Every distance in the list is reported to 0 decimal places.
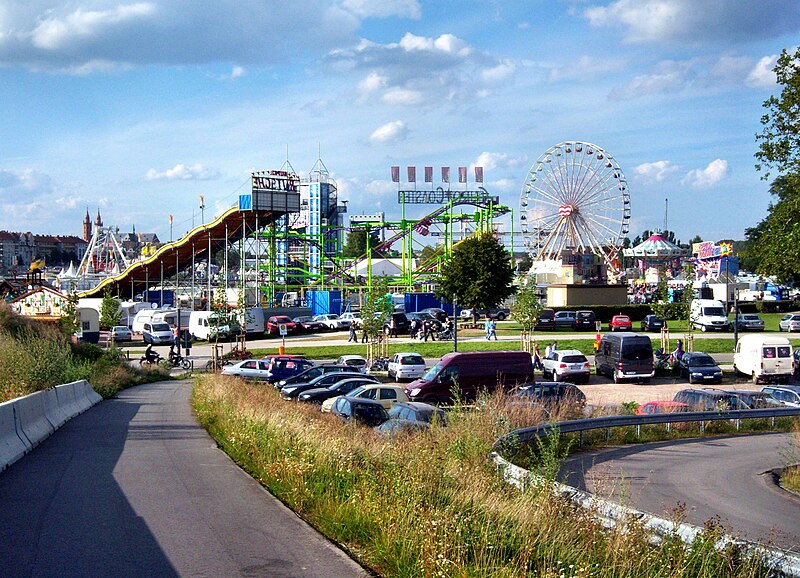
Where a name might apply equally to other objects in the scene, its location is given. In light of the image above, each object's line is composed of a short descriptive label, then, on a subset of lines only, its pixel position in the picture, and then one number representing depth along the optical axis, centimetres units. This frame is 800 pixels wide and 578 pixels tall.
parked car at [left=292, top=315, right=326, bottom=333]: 6919
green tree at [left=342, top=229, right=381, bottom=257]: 15088
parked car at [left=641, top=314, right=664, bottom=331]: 6234
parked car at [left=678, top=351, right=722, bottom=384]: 3600
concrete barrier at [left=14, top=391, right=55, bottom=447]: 1631
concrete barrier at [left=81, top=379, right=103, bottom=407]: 2642
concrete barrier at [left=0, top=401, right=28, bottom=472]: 1403
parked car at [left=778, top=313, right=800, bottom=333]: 6084
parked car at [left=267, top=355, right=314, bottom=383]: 3491
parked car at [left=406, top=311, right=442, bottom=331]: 6297
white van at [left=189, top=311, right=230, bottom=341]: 6035
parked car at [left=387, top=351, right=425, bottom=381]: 3738
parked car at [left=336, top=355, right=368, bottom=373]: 3959
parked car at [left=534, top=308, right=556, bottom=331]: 6453
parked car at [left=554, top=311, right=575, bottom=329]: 6588
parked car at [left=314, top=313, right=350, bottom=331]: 7281
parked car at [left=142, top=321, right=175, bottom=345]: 5988
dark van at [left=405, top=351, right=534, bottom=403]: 2798
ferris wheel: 8769
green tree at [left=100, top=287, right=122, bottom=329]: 5928
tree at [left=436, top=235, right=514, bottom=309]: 6356
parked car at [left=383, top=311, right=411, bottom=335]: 6365
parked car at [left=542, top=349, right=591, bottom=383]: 3712
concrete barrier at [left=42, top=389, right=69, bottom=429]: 1944
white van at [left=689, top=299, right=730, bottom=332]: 6278
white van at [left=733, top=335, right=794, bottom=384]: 3612
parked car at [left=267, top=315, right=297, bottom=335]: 6612
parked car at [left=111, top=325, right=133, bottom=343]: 6257
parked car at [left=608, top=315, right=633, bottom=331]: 6303
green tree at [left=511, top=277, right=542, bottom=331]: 4466
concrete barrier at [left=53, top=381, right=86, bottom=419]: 2173
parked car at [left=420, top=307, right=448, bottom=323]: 6859
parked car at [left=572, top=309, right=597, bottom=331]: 6488
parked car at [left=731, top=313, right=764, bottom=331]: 6125
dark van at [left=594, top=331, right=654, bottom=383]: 3656
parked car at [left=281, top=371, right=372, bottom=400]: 2885
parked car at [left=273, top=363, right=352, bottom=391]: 3189
